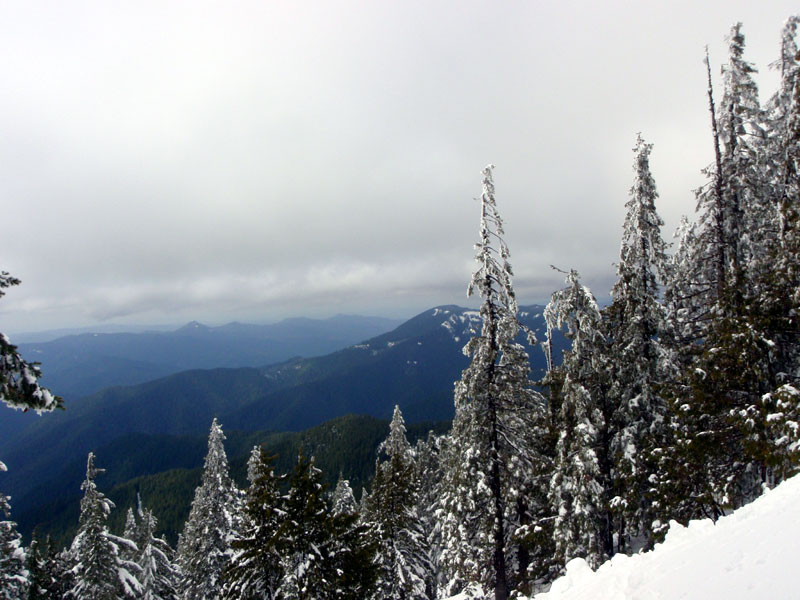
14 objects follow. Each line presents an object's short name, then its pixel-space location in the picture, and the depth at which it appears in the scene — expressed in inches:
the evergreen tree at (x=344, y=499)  1113.6
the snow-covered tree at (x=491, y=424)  563.8
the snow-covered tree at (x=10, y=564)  666.2
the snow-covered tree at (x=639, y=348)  560.4
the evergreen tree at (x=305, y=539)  565.6
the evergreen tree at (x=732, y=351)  457.7
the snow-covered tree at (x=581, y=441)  562.6
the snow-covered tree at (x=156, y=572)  991.6
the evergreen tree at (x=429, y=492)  1138.7
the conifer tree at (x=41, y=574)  841.5
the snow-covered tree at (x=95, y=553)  834.6
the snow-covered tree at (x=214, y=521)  939.3
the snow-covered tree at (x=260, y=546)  612.7
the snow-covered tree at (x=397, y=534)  853.2
